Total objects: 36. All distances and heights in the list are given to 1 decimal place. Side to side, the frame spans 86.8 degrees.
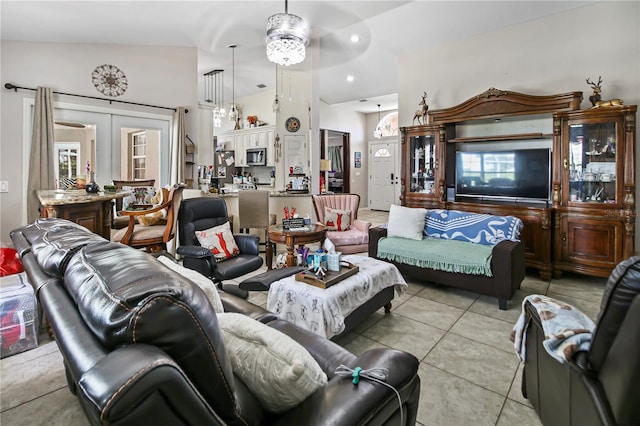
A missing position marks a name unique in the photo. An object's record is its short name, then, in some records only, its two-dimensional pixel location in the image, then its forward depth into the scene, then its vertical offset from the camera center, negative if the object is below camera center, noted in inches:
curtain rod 162.1 +57.0
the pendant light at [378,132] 390.3 +81.3
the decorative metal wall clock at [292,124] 236.1 +54.6
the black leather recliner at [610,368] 38.8 -21.1
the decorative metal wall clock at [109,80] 188.1 +68.8
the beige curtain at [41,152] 166.7 +24.7
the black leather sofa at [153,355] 23.3 -12.1
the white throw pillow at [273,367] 37.1 -18.5
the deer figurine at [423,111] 201.0 +54.9
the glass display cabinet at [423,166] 193.3 +21.8
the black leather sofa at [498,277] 118.8 -27.9
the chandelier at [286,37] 147.4 +73.3
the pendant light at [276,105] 235.9 +67.4
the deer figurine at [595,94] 148.3 +48.1
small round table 139.4 -14.6
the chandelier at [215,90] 285.5 +109.1
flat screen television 166.9 +15.5
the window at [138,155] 207.6 +28.9
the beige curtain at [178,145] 214.5 +36.1
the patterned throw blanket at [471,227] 136.3 -10.2
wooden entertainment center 141.9 +15.5
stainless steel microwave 331.9 +45.3
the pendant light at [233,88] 226.1 +102.4
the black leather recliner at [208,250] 113.6 -16.2
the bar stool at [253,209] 194.7 -4.0
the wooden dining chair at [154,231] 134.3 -12.3
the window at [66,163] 179.3 +20.8
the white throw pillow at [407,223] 150.6 -9.2
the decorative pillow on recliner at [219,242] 125.6 -15.1
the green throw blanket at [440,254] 125.3 -20.5
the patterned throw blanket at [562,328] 50.3 -20.0
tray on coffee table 94.0 -21.4
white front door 394.6 +32.5
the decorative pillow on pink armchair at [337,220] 187.6 -9.8
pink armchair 170.2 -12.8
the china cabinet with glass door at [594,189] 139.9 +6.4
